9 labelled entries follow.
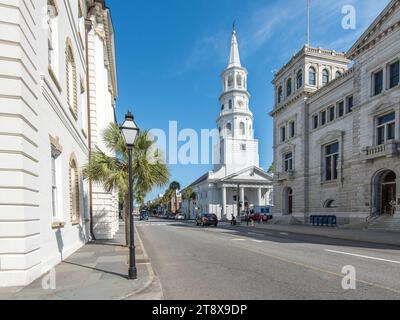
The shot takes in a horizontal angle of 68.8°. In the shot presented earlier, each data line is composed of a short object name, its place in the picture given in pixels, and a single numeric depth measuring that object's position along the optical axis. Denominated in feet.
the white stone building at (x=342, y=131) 78.95
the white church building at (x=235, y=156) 221.25
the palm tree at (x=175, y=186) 348.55
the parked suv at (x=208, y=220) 118.93
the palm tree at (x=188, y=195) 277.44
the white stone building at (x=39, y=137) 21.13
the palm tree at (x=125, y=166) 41.22
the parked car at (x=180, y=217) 236.12
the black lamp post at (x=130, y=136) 24.99
